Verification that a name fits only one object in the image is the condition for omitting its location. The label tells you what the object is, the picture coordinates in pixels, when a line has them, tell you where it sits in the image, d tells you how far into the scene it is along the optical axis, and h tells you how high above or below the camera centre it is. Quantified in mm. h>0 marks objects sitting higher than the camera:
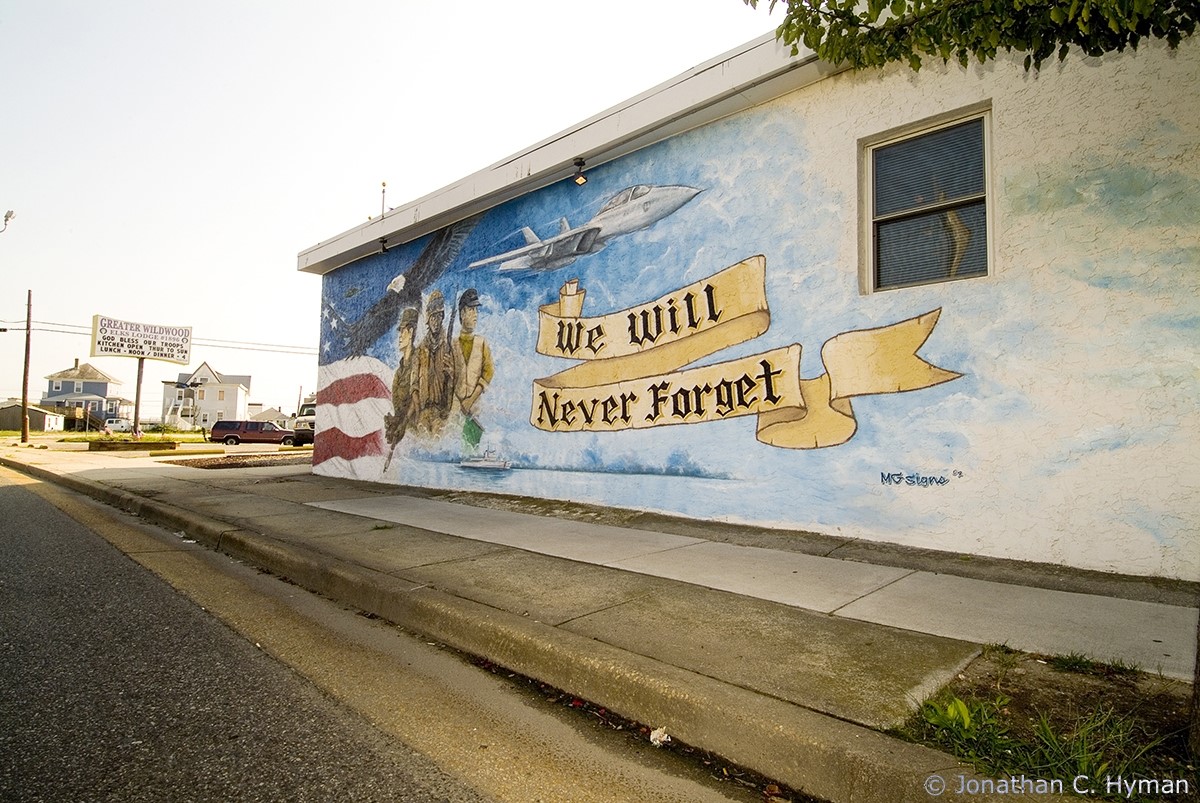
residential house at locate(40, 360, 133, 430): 79125 +3682
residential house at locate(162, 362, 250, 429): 71669 +2830
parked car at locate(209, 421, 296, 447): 32531 -520
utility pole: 29456 +1440
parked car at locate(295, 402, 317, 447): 31969 -171
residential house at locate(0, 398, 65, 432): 56469 -89
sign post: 30516 +4137
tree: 2393 +1835
